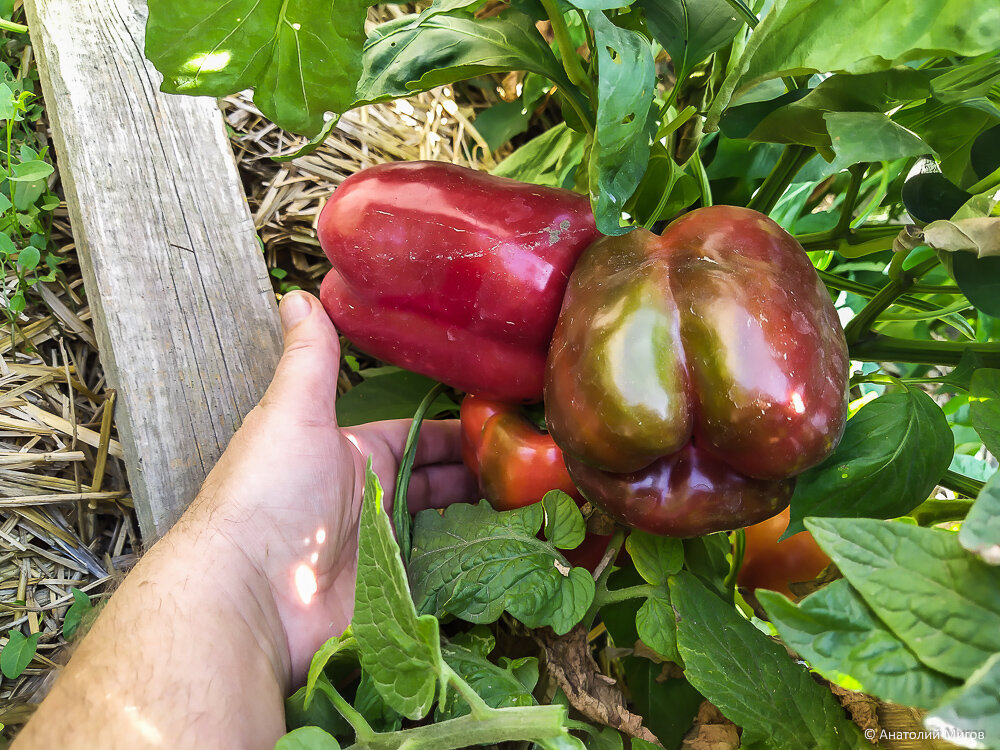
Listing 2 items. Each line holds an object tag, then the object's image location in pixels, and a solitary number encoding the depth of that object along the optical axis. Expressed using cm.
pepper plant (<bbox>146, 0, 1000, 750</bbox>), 13
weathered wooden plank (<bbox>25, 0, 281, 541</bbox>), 29
